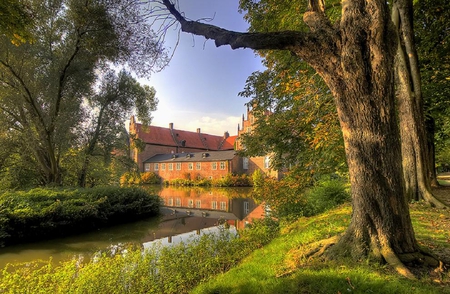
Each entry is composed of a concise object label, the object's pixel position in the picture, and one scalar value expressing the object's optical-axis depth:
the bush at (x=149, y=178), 40.25
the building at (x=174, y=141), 49.34
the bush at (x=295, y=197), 8.62
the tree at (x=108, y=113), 15.68
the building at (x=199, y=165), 37.06
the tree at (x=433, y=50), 8.80
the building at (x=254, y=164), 36.81
